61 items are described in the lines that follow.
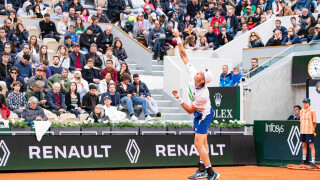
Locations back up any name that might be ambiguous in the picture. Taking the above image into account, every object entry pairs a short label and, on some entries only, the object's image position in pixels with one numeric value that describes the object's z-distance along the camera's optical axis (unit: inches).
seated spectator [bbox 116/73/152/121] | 765.9
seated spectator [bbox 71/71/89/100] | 773.9
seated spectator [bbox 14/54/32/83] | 745.0
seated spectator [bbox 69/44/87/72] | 819.4
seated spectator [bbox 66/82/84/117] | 729.0
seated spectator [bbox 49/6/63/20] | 924.6
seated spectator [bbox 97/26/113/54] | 903.1
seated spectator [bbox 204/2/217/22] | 1150.8
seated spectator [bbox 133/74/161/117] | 794.8
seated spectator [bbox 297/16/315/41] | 959.6
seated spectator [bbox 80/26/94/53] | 881.5
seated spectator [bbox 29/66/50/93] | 729.0
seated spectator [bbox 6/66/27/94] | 716.7
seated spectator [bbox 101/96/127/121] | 714.2
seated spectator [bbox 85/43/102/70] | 840.3
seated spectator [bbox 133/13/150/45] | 965.8
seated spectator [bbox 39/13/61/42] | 877.2
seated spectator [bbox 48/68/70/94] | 753.0
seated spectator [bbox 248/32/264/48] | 974.4
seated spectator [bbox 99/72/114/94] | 788.6
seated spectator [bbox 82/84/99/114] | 738.2
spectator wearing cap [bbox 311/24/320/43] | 904.9
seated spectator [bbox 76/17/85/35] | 903.1
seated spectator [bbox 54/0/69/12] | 951.0
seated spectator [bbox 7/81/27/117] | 689.0
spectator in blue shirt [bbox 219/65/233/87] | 840.3
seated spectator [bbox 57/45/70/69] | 809.8
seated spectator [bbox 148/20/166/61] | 936.9
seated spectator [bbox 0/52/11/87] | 739.4
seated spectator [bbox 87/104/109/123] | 682.2
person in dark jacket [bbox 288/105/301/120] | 797.7
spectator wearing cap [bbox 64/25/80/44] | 871.1
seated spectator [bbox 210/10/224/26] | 1104.2
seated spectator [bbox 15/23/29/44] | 824.3
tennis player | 478.0
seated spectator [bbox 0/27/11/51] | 789.9
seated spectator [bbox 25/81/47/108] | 713.0
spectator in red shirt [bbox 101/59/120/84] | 813.2
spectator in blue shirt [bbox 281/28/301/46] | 935.8
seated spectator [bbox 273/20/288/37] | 983.1
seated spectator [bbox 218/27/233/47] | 1032.8
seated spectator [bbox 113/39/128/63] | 888.9
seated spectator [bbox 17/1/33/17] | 914.7
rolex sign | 778.8
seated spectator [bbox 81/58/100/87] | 812.0
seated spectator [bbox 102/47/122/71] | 847.7
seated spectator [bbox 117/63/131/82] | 821.9
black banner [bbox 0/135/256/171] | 597.9
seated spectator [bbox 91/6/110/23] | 962.1
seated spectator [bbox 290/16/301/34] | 980.6
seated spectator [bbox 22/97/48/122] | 648.4
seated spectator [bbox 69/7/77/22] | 921.7
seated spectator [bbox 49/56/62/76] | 783.1
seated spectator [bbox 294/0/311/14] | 1069.0
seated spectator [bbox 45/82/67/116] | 714.4
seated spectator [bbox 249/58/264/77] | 848.9
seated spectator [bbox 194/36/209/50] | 979.3
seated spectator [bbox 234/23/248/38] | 1048.2
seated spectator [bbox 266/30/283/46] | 961.5
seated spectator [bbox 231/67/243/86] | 846.5
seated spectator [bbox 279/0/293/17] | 1062.4
